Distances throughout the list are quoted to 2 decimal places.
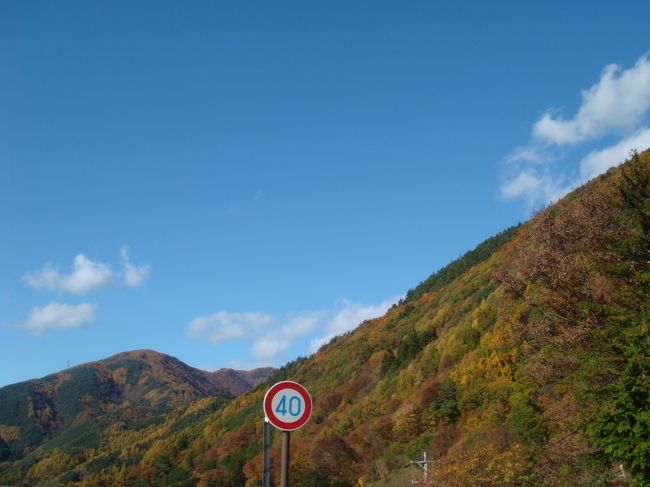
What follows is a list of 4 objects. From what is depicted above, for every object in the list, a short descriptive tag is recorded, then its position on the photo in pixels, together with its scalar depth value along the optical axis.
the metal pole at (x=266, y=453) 6.64
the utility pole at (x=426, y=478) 31.39
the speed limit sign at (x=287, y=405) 6.85
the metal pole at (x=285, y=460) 7.09
